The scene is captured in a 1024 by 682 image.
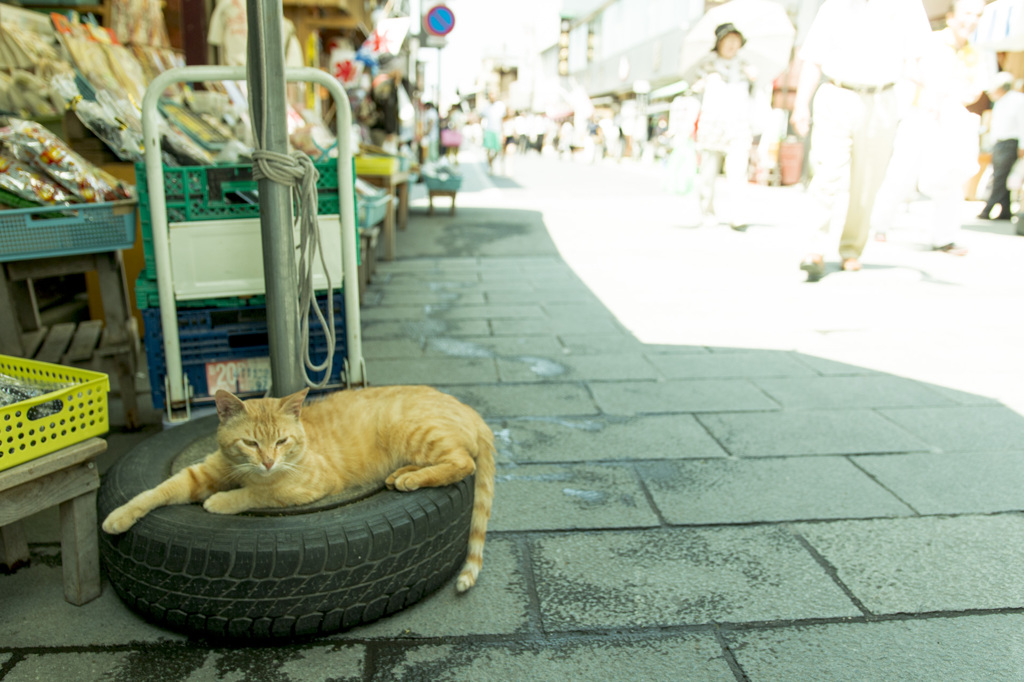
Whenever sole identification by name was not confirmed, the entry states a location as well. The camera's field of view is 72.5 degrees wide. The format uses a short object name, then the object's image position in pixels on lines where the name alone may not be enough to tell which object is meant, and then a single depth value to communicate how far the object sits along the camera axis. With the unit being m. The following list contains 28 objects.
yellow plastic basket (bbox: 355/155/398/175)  7.04
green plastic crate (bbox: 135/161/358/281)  2.72
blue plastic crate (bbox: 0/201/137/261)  2.79
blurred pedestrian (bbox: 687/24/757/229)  8.81
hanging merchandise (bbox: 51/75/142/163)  3.49
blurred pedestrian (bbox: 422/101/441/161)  21.30
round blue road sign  14.37
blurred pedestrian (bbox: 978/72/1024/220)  10.27
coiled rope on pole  2.12
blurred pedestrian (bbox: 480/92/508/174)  20.41
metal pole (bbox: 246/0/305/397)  2.04
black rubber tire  1.82
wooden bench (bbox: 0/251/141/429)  2.97
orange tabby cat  2.00
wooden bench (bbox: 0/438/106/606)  1.84
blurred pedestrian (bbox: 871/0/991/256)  6.88
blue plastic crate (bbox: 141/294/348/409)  2.85
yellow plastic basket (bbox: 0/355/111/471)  1.80
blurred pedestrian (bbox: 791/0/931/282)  5.88
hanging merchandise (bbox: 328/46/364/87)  10.14
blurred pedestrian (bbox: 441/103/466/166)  16.12
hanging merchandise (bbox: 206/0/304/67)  6.79
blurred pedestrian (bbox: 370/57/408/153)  10.17
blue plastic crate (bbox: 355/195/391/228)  5.52
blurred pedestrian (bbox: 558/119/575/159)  36.57
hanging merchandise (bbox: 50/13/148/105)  4.75
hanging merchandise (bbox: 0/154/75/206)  2.83
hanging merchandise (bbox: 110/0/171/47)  5.68
